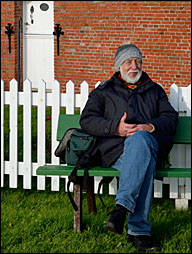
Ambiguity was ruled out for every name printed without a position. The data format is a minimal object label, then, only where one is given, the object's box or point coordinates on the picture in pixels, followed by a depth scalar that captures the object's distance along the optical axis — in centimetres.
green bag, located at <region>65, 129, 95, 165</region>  657
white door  1830
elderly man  594
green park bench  633
